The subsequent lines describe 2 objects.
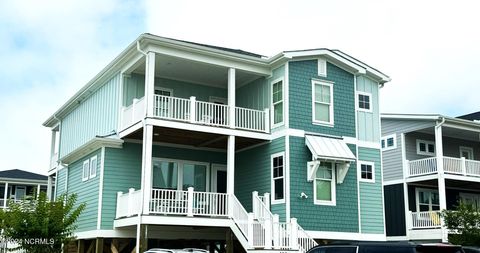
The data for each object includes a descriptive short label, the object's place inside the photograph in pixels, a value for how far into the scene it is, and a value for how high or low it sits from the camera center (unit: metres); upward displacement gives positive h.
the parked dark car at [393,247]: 11.09 -0.16
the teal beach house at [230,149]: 21.41 +3.43
